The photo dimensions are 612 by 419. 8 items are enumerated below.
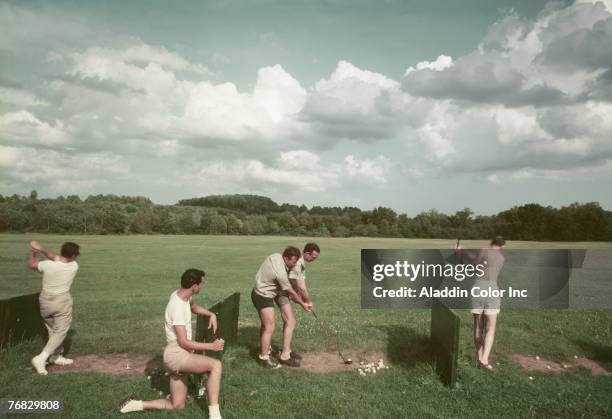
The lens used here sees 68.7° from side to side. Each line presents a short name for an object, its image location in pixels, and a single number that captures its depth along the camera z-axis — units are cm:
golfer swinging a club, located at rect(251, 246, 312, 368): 903
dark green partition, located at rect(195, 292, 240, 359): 781
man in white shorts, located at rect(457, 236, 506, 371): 914
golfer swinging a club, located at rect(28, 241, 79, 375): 869
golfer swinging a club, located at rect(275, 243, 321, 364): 945
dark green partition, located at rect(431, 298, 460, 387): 822
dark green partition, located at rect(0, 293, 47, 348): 938
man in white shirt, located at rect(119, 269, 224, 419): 676
